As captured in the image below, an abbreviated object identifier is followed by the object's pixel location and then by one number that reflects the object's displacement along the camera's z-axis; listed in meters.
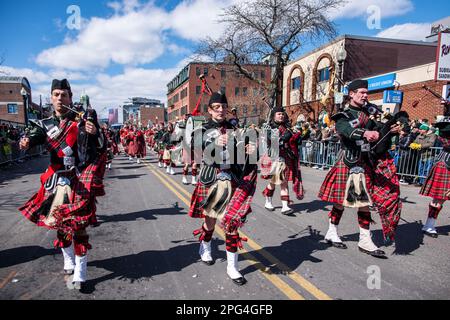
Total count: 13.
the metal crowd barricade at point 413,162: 9.34
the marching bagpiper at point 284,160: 6.28
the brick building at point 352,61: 23.61
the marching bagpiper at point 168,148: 12.05
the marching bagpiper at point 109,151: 6.49
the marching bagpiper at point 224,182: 3.33
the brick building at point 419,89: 15.56
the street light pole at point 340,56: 12.15
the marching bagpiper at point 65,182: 3.15
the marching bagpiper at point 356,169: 4.09
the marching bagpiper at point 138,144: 16.02
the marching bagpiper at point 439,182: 4.82
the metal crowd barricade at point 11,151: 13.48
